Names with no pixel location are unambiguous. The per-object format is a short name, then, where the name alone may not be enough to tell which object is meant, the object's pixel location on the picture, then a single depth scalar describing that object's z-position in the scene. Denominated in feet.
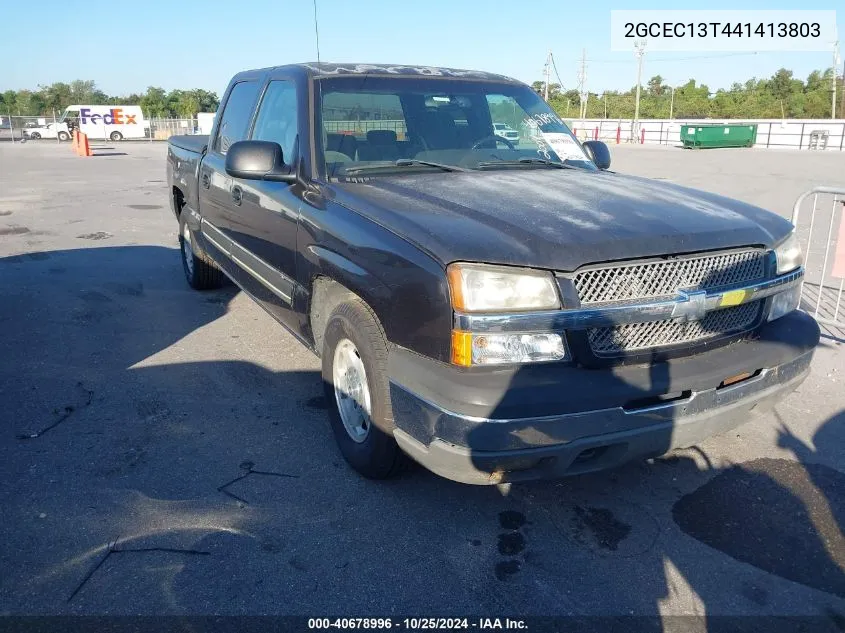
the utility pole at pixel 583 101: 225.35
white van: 147.84
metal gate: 18.16
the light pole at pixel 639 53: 183.11
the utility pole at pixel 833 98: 206.28
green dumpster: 136.87
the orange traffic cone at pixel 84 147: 98.02
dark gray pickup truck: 8.42
